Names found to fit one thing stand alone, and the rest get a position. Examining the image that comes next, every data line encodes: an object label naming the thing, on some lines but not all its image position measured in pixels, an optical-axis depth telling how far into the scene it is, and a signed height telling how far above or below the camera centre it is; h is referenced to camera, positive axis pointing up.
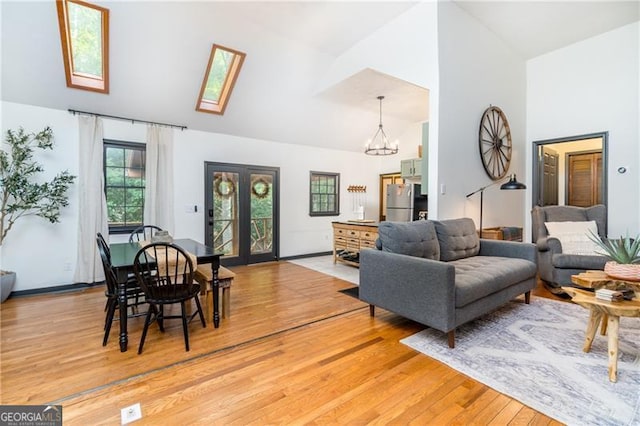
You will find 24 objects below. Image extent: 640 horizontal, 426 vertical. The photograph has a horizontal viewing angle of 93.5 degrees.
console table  5.07 -0.50
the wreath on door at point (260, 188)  5.97 +0.45
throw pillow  3.87 -0.30
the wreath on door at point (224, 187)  5.54 +0.43
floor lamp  4.05 +0.36
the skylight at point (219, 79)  4.52 +2.10
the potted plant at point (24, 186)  3.64 +0.28
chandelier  7.11 +1.73
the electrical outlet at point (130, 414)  1.70 -1.19
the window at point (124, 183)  4.52 +0.40
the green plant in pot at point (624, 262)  2.30 -0.39
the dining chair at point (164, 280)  2.46 -0.62
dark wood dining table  2.43 -0.46
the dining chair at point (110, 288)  2.55 -0.73
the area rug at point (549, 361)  1.81 -1.14
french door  5.50 -0.04
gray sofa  2.47 -0.58
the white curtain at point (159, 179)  4.71 +0.48
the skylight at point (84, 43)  3.47 +2.07
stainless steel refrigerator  5.68 +0.18
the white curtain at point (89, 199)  4.20 +0.14
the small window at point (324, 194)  6.83 +0.39
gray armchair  3.67 -0.50
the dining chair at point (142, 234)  4.66 -0.39
